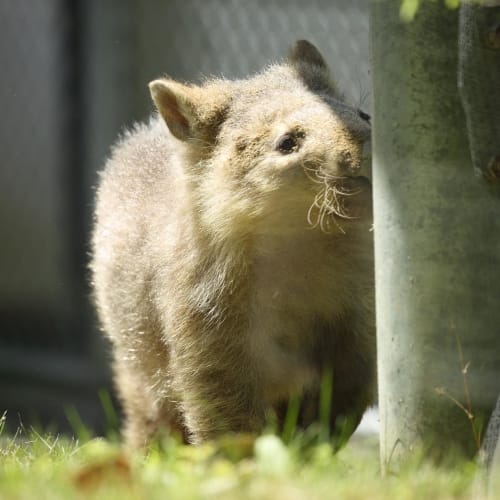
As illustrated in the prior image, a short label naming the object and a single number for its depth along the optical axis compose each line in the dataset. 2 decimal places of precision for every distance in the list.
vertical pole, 7.85
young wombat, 10.05
